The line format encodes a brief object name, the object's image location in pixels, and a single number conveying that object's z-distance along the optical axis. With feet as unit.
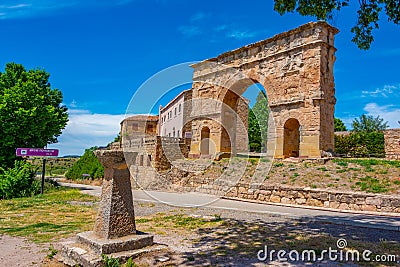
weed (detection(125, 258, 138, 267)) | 12.77
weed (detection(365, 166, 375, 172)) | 34.96
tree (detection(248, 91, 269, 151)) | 107.73
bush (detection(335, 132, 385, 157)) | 70.28
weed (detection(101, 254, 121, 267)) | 12.67
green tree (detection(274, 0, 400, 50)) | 23.43
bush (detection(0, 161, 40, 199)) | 42.08
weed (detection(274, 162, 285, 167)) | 43.86
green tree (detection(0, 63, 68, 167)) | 48.34
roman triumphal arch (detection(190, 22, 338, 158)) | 46.62
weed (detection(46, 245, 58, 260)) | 14.37
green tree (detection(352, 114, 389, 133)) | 136.05
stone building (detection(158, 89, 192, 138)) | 85.83
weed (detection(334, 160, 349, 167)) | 38.84
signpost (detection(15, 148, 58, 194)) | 39.83
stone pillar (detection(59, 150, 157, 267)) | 13.71
